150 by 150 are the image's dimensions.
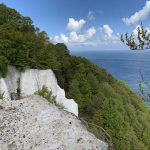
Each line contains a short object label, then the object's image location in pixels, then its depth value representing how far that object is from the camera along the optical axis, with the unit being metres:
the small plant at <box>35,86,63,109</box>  16.22
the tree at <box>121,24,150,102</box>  4.77
